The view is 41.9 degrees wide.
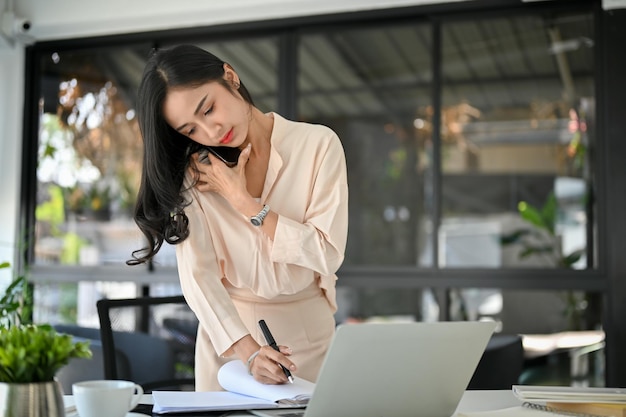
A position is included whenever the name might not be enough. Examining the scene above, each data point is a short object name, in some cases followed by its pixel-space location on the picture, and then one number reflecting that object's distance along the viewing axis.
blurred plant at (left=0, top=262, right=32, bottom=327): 4.05
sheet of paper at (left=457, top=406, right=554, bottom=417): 1.40
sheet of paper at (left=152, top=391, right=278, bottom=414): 1.43
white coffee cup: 1.24
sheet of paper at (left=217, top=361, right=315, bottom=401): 1.52
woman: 1.89
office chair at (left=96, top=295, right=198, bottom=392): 2.30
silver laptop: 1.23
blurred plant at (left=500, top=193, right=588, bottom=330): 5.27
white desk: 1.53
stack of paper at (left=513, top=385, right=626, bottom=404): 1.42
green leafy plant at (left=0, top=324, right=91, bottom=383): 1.14
